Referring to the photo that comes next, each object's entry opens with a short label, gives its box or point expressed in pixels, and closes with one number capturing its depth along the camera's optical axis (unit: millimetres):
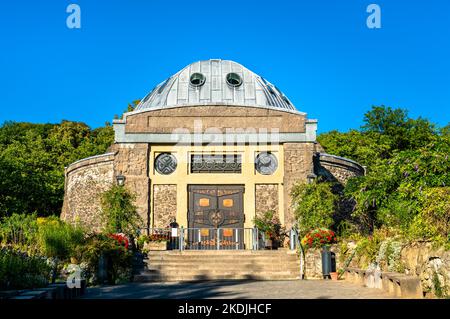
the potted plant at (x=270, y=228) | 20219
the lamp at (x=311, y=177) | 21391
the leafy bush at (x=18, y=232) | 16375
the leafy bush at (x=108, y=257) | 15523
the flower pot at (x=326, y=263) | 16375
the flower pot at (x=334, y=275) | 16033
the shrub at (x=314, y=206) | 19922
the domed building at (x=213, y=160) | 21594
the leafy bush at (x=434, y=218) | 11195
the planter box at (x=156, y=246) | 18828
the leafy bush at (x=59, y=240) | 14508
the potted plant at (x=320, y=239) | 17281
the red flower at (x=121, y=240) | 17281
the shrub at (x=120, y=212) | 20219
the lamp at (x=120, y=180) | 21172
